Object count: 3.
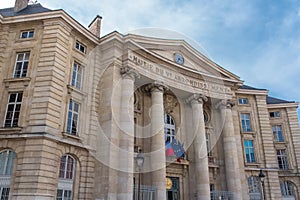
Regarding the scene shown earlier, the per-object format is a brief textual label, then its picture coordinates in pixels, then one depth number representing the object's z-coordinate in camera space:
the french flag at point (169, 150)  21.86
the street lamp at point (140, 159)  14.12
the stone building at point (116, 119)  15.67
